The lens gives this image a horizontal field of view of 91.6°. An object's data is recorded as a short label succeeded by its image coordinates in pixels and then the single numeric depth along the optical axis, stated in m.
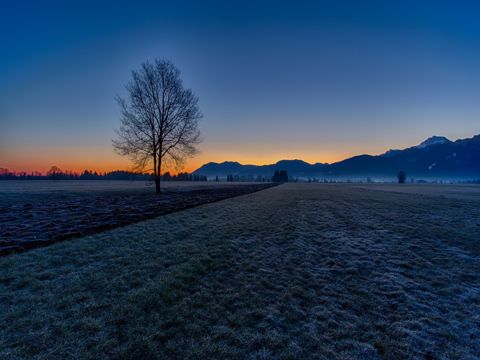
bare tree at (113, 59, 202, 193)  32.31
